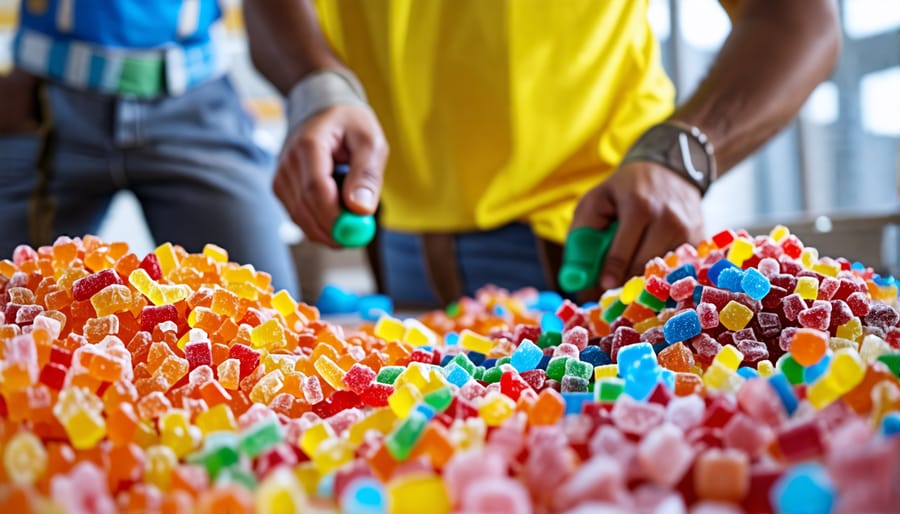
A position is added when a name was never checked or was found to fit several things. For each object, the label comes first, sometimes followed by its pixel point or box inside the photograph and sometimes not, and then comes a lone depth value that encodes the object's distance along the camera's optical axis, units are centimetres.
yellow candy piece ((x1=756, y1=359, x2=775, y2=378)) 36
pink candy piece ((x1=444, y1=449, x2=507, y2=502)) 23
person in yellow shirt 70
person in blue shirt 105
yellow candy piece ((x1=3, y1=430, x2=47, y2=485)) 25
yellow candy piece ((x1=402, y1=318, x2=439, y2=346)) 55
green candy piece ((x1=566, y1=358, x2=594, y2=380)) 38
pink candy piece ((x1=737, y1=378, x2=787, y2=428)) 27
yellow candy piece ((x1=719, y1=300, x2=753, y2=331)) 42
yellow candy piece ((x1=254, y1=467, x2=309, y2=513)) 22
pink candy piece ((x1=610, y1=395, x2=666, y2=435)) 27
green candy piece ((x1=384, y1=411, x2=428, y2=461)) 26
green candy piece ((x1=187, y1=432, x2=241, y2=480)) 26
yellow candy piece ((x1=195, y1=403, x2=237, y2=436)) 31
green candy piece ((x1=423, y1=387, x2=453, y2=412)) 31
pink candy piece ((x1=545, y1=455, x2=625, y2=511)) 22
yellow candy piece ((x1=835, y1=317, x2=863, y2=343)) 39
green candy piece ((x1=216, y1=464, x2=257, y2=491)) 25
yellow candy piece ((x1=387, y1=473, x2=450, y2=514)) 22
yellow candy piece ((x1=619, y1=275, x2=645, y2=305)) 49
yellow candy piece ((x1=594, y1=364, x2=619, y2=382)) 37
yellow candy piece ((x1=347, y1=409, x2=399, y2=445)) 30
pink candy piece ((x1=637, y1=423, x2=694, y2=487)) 23
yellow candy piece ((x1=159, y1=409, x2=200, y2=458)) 29
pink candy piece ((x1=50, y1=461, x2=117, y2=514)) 22
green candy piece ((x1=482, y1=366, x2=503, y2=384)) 39
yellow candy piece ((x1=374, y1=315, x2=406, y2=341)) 56
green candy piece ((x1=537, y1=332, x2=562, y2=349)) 48
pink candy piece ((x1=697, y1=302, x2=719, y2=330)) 42
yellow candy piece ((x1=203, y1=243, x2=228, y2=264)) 53
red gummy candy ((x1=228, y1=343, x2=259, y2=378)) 40
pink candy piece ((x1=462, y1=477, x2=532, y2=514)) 21
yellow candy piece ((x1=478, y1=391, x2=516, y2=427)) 30
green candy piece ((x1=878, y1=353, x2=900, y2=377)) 31
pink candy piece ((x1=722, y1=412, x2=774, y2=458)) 25
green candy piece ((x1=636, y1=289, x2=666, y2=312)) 47
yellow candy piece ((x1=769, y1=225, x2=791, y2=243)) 55
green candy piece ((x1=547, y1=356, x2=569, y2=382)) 39
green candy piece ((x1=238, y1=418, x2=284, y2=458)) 27
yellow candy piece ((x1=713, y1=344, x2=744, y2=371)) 36
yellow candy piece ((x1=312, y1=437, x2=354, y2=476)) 27
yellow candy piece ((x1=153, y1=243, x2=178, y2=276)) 49
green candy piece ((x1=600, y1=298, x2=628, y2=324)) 50
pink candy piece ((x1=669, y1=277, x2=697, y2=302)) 46
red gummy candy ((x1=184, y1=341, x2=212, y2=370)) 39
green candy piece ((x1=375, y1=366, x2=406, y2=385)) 40
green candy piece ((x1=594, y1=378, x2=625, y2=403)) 31
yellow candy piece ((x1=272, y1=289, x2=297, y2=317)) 51
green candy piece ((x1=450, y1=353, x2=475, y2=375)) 42
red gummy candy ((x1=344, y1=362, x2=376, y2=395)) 38
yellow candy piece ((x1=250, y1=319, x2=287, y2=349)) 43
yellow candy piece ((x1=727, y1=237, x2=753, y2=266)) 49
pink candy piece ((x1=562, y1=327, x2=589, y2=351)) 47
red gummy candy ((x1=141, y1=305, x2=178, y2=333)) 41
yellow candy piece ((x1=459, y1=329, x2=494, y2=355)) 50
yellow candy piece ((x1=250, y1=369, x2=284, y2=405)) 37
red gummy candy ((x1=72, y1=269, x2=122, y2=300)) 41
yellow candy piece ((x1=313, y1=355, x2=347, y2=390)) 39
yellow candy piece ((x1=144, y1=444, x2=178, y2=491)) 26
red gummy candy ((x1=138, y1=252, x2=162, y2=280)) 46
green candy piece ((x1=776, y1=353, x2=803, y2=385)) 32
